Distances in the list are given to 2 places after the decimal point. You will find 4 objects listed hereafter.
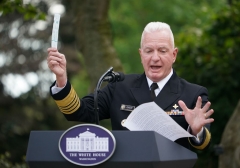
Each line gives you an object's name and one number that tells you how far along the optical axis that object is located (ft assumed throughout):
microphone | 27.51
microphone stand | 26.55
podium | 23.00
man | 27.76
